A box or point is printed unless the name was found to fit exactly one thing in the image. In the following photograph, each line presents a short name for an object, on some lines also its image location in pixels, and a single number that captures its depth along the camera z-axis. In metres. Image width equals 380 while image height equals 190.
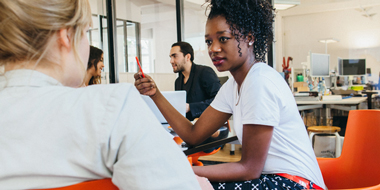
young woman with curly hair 0.93
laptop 1.57
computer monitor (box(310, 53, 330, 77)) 4.48
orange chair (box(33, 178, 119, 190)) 0.44
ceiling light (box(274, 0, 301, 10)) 4.06
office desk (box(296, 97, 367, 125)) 3.58
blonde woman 0.45
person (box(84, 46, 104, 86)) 2.54
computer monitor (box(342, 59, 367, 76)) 5.29
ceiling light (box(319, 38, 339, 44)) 7.24
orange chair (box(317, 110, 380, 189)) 1.18
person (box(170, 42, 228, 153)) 2.52
